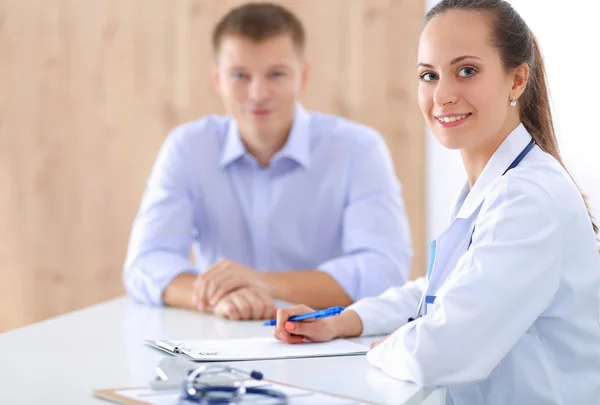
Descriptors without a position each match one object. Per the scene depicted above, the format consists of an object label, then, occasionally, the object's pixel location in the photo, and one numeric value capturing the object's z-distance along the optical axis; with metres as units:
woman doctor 1.61
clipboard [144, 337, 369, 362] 1.70
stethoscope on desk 1.37
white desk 1.55
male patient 2.25
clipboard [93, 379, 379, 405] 1.44
